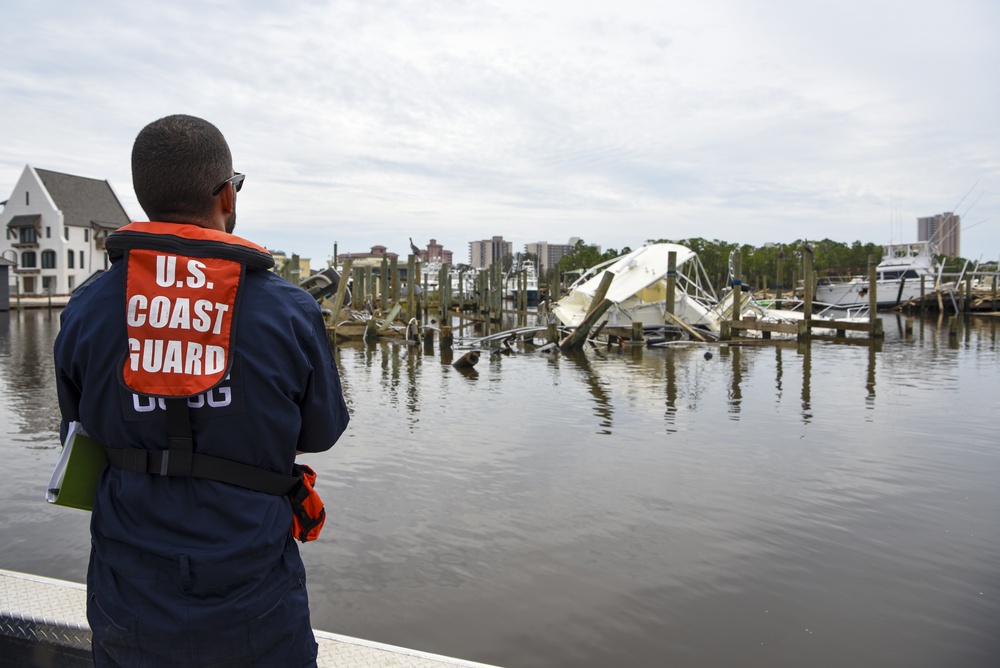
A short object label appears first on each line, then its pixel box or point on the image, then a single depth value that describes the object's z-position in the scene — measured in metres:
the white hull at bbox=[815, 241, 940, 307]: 50.22
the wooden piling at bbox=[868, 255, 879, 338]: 26.54
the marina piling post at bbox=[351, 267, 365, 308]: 35.44
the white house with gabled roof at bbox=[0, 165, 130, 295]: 61.97
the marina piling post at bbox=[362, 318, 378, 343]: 27.27
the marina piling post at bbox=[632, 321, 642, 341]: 25.38
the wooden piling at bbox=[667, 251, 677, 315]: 27.30
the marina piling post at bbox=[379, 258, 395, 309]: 36.38
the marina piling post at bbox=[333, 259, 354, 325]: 26.78
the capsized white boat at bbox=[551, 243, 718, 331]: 28.58
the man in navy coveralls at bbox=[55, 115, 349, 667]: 1.92
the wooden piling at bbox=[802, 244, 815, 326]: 26.45
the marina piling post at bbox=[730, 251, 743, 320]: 27.39
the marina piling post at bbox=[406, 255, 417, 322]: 26.56
